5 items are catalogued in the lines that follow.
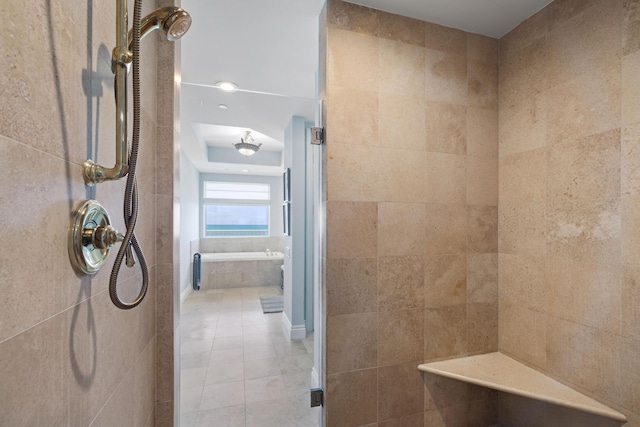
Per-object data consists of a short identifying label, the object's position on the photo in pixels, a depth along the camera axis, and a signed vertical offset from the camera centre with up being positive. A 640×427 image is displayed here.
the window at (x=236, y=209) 6.31 +0.20
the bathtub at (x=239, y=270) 5.32 -1.10
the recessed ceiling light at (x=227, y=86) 2.27 +1.15
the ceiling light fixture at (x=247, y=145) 4.24 +1.15
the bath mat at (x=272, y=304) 4.12 -1.44
